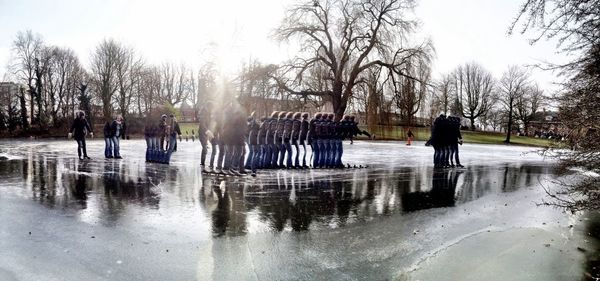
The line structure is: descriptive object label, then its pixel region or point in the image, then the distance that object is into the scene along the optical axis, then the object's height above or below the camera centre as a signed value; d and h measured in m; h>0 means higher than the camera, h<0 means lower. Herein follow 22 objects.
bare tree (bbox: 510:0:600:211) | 5.52 +0.36
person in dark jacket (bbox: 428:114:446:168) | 18.27 -0.50
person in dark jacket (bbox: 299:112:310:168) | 15.88 +0.07
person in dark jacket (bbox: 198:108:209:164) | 15.84 +0.04
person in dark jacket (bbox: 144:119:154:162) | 17.89 -0.56
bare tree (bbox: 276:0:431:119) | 30.86 +6.45
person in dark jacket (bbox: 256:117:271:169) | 15.04 -0.49
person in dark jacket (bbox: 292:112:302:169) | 15.55 +0.07
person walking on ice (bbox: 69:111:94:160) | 18.16 +0.08
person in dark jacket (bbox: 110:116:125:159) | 18.98 -0.08
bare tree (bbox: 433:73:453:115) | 28.82 +2.31
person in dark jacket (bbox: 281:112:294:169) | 15.33 -0.04
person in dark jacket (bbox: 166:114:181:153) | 17.66 +0.00
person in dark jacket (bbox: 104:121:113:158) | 19.14 -0.53
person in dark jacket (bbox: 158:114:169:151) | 17.23 +0.00
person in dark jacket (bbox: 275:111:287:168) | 15.22 -0.07
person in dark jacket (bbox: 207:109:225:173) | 13.71 -0.15
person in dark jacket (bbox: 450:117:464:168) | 18.50 -0.26
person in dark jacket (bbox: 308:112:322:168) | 16.34 -0.19
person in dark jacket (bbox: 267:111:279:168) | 15.11 -0.31
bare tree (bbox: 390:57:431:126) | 26.88 +2.61
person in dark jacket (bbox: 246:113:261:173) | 14.79 -0.33
